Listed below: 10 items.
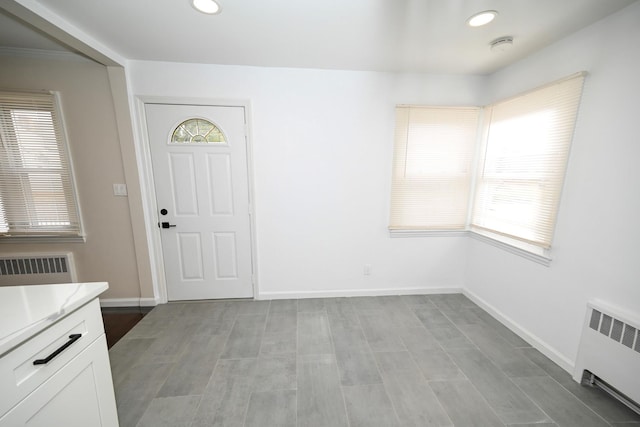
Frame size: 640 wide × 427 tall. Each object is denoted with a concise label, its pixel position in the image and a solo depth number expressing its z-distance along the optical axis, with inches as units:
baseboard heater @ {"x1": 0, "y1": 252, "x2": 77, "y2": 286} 95.7
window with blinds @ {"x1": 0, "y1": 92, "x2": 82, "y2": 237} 87.7
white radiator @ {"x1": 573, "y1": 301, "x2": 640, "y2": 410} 55.1
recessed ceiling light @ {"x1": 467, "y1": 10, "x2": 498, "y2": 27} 60.9
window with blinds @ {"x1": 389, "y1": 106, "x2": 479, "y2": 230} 99.8
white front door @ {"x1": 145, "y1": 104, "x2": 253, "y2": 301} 95.2
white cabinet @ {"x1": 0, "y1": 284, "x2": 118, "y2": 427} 29.2
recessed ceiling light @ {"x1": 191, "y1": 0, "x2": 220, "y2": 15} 57.7
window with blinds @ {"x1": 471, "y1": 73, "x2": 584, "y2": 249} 70.9
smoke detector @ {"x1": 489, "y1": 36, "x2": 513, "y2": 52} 71.8
